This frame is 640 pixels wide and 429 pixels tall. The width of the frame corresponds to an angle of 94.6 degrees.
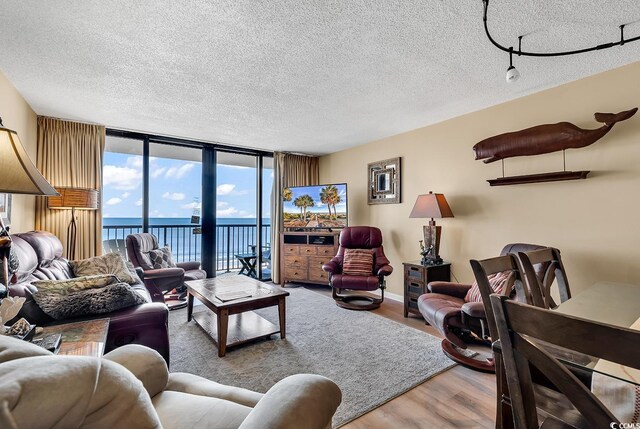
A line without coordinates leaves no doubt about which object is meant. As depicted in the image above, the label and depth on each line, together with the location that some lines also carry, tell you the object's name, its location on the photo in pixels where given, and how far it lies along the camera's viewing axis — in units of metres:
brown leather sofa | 1.68
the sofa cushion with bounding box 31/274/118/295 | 1.73
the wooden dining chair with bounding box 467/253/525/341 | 1.20
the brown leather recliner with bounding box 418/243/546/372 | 2.18
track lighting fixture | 1.89
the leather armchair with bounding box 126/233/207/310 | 3.37
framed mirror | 4.31
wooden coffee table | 2.46
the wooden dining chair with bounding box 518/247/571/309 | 1.59
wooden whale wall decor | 2.37
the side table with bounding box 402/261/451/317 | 3.29
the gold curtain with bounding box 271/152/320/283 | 5.30
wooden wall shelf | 2.53
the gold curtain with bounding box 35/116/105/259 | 3.51
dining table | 0.85
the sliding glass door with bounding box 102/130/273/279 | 4.26
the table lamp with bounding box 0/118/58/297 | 1.11
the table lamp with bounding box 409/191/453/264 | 3.38
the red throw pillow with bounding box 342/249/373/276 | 3.91
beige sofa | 0.44
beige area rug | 2.03
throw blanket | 1.68
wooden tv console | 4.74
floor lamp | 3.28
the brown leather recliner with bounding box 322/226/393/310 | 3.64
